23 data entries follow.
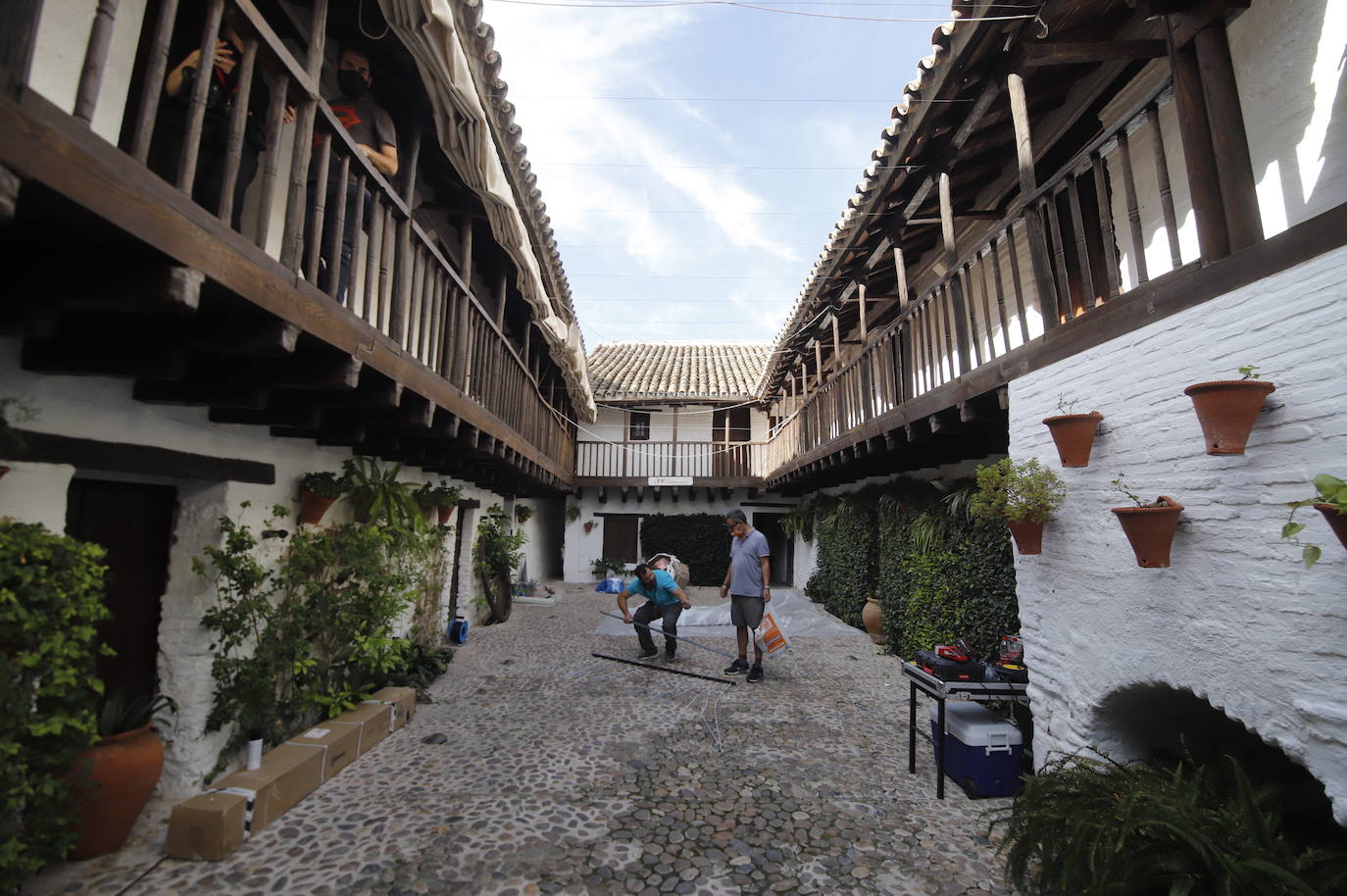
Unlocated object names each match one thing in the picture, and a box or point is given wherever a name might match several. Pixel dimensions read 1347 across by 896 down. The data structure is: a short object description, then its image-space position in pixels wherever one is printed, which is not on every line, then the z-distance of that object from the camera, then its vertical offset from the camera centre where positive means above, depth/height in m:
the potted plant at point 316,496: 4.68 +0.36
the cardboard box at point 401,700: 4.95 -1.30
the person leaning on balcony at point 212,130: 2.80 +2.05
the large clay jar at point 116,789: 2.86 -1.18
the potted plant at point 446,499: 7.31 +0.53
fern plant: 2.10 -1.14
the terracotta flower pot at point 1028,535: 3.74 +0.04
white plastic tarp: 9.17 -1.27
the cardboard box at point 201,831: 2.99 -1.42
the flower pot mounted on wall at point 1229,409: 2.40 +0.54
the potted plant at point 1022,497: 3.65 +0.28
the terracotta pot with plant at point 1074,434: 3.29 +0.59
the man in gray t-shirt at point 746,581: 6.54 -0.42
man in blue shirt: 7.45 -0.76
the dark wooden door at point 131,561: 3.43 -0.11
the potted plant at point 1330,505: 1.90 +0.12
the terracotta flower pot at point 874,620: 8.52 -1.09
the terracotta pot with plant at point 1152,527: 2.75 +0.07
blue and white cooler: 3.86 -1.37
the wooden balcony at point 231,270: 1.71 +1.00
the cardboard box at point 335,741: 3.96 -1.33
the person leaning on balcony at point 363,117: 3.83 +2.71
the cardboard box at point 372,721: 4.43 -1.34
